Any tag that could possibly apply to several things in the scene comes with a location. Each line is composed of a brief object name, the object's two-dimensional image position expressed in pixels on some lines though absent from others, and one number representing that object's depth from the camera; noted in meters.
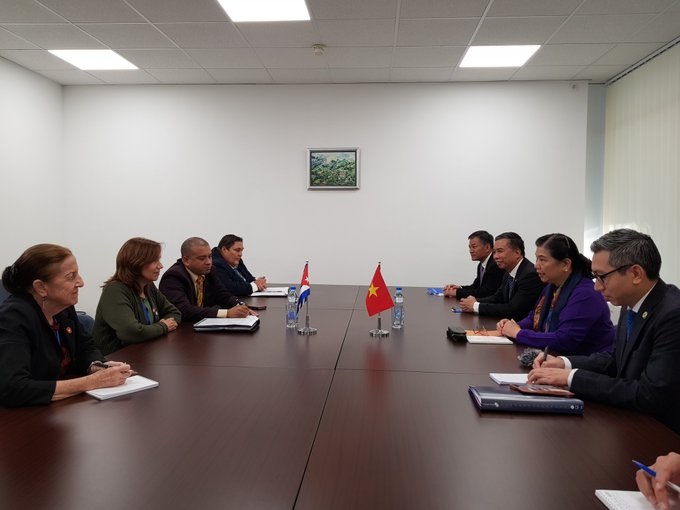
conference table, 1.03
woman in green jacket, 2.38
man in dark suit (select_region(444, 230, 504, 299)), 4.20
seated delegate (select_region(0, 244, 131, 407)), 1.52
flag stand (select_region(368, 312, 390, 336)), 2.55
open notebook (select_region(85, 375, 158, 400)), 1.59
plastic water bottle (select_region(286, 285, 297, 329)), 2.75
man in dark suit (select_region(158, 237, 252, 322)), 2.98
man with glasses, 1.50
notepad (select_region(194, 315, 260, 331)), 2.63
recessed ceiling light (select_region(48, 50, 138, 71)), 4.83
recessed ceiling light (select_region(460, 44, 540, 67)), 4.61
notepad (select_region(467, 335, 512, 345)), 2.42
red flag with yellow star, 2.53
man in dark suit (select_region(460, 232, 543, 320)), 3.27
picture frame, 5.81
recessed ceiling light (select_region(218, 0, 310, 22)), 3.72
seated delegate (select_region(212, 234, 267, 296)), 4.08
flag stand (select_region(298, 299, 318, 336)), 2.59
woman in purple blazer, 2.31
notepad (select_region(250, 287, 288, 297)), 4.12
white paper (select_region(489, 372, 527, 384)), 1.76
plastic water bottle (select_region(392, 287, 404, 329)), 2.75
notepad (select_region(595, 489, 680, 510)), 0.97
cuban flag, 2.71
